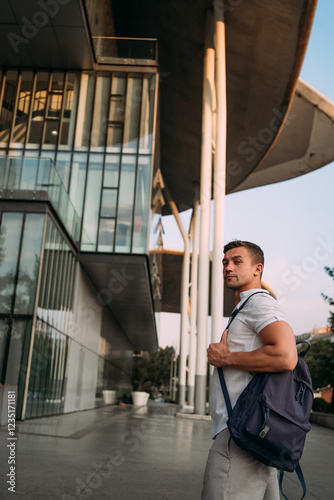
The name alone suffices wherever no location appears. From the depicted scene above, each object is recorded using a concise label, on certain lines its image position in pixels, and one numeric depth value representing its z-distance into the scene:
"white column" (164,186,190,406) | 39.12
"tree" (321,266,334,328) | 21.99
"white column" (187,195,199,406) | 34.60
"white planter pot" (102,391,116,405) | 29.75
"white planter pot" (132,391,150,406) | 34.53
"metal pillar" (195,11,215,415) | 20.88
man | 2.21
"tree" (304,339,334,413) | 21.64
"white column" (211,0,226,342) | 19.92
